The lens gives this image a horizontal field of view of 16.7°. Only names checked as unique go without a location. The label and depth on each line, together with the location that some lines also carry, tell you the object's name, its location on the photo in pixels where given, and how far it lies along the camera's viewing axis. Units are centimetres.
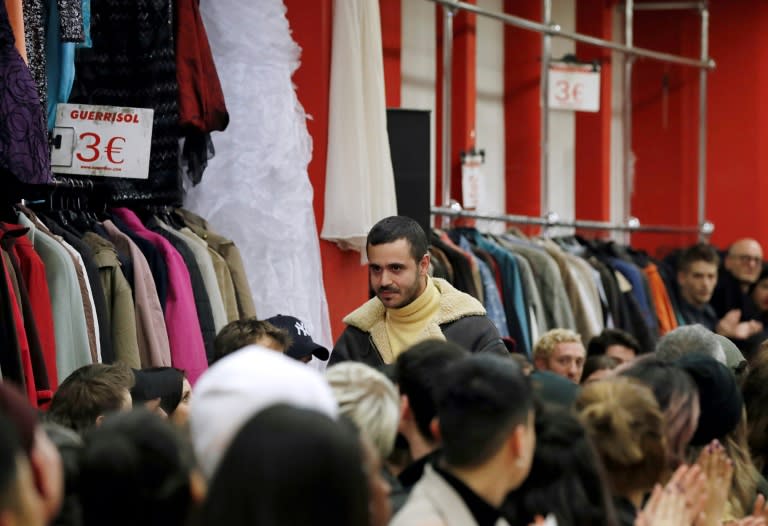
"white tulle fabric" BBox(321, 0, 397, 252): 1123
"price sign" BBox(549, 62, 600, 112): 1610
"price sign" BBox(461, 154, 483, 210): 1464
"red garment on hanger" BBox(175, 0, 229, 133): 1038
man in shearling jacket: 786
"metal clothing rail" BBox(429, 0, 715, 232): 1432
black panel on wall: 1171
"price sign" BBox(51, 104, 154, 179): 977
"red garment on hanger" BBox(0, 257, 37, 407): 816
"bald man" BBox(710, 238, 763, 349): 1610
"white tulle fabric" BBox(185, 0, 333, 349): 1088
